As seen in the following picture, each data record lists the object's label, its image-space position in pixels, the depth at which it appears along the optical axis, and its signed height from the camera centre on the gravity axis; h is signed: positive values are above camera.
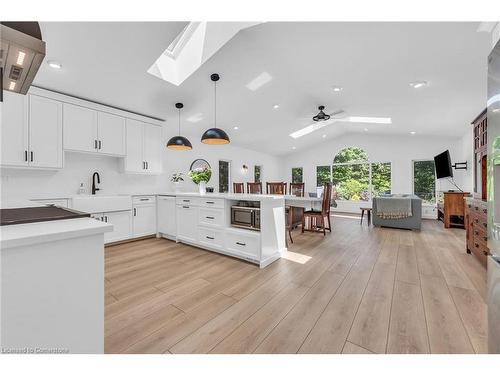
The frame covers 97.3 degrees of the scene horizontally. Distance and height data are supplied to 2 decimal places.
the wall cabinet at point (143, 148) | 4.03 +0.77
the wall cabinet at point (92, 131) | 3.34 +0.93
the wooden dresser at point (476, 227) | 2.60 -0.55
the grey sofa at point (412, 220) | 4.88 -0.78
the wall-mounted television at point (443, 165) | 4.89 +0.48
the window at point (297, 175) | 9.04 +0.50
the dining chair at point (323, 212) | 4.35 -0.52
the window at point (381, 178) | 7.31 +0.28
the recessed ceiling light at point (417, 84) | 3.26 +1.54
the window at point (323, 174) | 8.36 +0.49
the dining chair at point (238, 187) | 5.69 +0.01
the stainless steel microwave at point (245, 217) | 2.91 -0.41
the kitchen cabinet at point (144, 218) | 4.03 -0.56
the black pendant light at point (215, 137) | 3.01 +0.69
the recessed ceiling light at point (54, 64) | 2.65 +1.52
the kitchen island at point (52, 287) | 0.76 -0.38
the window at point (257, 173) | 8.14 +0.54
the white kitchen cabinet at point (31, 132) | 2.84 +0.78
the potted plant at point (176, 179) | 4.84 +0.18
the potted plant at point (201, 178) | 3.59 +0.16
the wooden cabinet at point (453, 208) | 5.04 -0.52
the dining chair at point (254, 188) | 5.26 -0.02
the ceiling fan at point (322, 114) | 4.62 +1.64
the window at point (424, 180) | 6.66 +0.19
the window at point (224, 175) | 6.78 +0.38
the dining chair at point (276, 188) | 5.01 -0.02
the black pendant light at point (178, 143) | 3.46 +0.70
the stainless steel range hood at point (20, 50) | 1.10 +0.74
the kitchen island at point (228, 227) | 2.86 -0.58
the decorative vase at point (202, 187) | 3.59 +0.01
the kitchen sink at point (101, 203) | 3.31 -0.24
